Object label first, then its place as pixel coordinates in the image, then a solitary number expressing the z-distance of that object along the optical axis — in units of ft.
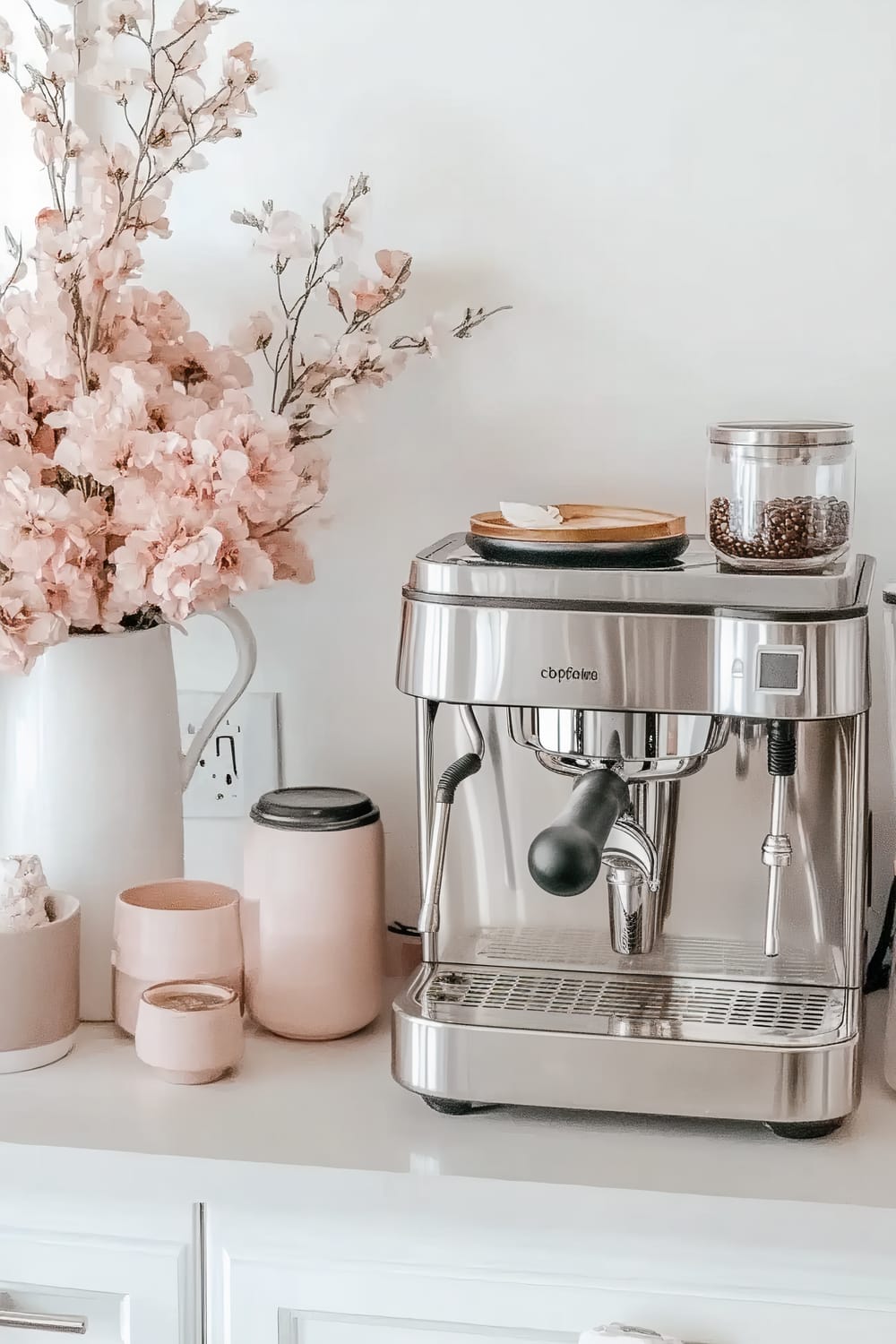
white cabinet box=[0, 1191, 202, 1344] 6.27
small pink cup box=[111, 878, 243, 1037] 6.70
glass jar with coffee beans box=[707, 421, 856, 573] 6.30
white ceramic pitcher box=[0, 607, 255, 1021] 6.86
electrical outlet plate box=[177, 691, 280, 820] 7.44
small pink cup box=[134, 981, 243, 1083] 6.51
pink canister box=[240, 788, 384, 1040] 6.76
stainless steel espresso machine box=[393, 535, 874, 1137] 6.19
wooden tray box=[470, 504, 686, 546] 6.34
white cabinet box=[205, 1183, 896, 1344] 6.07
